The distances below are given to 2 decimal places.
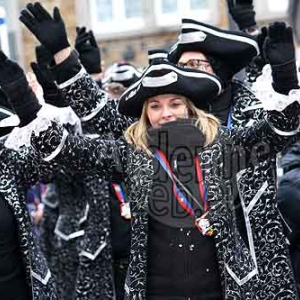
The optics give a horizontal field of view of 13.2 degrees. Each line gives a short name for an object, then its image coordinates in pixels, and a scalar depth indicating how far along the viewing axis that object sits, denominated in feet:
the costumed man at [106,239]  26.73
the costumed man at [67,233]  29.08
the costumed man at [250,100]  16.58
